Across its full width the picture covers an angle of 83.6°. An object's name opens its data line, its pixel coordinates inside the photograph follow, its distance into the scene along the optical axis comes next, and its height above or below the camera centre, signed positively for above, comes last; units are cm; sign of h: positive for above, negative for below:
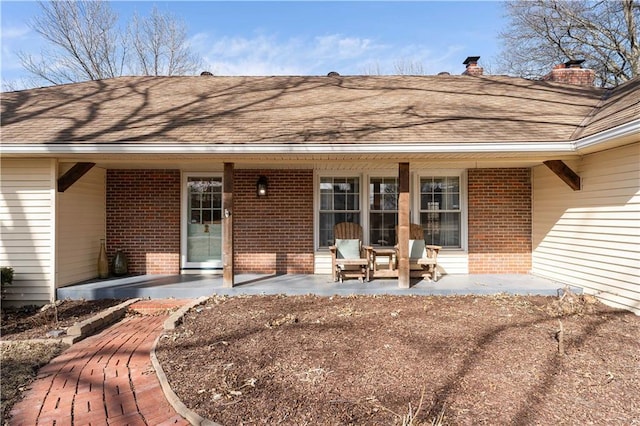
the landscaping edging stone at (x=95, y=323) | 438 -143
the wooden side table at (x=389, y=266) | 659 -95
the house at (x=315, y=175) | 556 +77
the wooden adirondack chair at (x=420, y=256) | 660 -82
